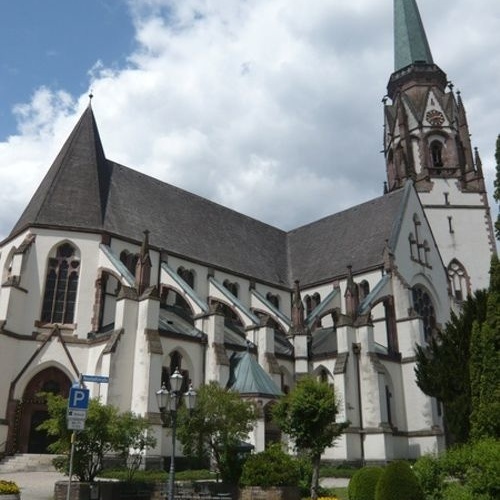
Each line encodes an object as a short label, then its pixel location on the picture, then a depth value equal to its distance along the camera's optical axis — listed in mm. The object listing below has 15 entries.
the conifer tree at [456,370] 22969
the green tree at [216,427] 21859
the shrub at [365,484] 16344
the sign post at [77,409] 13638
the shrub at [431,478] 15391
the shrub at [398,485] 14023
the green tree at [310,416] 21531
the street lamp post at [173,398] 16938
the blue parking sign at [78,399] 13800
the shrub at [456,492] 13711
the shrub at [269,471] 18469
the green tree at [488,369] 18312
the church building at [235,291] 29266
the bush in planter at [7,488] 14938
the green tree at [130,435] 20030
